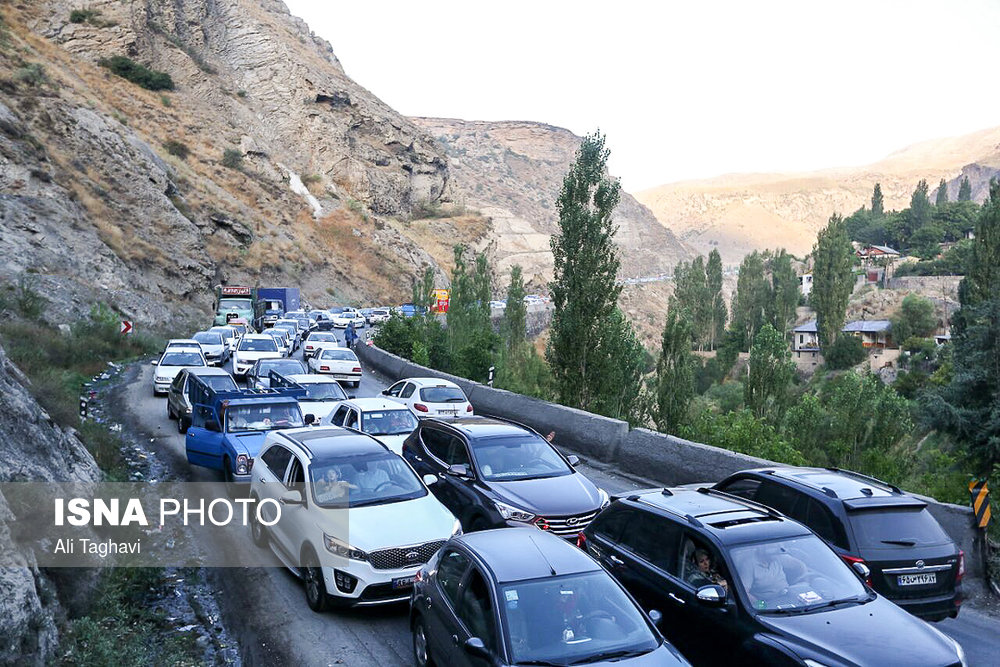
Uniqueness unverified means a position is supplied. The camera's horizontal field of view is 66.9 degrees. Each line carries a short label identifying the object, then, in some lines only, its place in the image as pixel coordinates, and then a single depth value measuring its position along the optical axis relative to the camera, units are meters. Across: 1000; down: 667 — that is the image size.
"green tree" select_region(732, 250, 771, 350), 82.62
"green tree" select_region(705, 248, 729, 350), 88.25
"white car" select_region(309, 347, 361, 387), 27.81
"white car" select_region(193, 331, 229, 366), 29.20
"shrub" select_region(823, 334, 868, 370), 67.50
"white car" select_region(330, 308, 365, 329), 53.05
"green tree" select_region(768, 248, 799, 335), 79.38
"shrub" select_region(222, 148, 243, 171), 73.62
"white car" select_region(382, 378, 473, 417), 19.09
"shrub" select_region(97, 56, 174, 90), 74.44
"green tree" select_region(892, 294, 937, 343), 73.25
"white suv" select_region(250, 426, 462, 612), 7.92
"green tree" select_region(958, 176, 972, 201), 135.12
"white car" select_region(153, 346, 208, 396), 22.67
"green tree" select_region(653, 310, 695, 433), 20.45
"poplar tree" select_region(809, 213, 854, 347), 69.06
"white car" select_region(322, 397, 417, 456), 14.29
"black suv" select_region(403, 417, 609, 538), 9.44
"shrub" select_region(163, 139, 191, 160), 67.28
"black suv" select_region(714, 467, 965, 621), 7.43
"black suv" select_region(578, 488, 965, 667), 5.61
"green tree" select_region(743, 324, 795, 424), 22.50
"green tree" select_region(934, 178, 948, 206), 133.20
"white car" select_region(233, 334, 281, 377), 27.30
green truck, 42.66
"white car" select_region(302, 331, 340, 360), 31.95
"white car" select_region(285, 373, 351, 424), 18.14
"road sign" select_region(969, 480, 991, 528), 9.09
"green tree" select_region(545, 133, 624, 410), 19.41
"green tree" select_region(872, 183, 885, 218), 141.00
